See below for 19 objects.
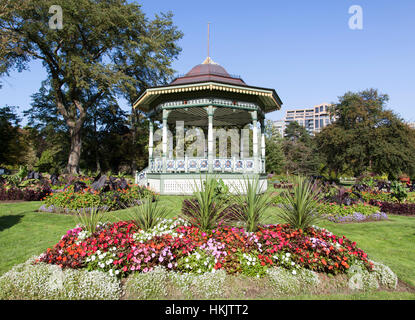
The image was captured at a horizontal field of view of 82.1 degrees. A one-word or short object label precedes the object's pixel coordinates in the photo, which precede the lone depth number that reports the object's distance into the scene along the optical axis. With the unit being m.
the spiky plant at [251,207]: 4.38
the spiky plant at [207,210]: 4.25
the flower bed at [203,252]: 3.37
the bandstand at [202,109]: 11.88
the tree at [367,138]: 21.97
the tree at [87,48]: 19.94
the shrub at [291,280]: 3.16
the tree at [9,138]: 27.80
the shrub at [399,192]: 9.76
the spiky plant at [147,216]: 4.36
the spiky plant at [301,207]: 4.29
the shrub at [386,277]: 3.37
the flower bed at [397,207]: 9.18
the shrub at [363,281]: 3.31
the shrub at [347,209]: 7.74
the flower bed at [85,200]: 7.74
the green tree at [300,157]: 38.44
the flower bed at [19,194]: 10.41
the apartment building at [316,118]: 190.62
